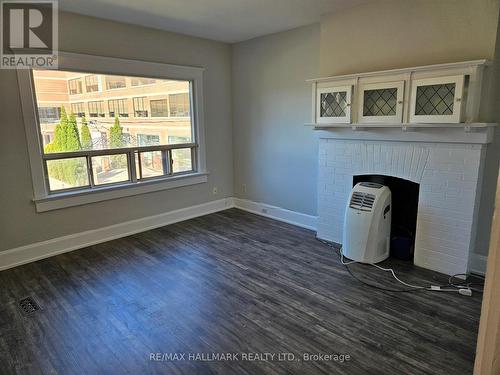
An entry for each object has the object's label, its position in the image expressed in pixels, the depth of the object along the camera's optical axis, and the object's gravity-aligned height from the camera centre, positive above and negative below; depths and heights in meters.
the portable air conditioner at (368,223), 3.21 -1.01
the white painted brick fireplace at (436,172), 2.85 -0.49
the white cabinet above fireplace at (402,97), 2.69 +0.23
